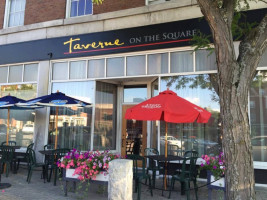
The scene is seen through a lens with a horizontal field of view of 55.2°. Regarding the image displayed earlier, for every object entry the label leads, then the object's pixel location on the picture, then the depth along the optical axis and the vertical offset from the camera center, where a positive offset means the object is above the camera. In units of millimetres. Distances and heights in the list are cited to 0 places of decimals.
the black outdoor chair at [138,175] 5520 -1095
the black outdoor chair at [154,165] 6641 -1093
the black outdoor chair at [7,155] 8086 -996
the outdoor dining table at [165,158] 6188 -772
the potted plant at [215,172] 5121 -882
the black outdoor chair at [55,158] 7057 -958
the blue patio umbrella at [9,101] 8189 +756
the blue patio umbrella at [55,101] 7707 +734
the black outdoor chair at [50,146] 8734 -742
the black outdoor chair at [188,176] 5621 -1123
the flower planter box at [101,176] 5464 -1100
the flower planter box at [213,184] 5094 -1119
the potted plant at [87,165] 5469 -849
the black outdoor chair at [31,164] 7172 -1116
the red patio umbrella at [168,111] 5633 +366
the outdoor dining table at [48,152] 7244 -784
